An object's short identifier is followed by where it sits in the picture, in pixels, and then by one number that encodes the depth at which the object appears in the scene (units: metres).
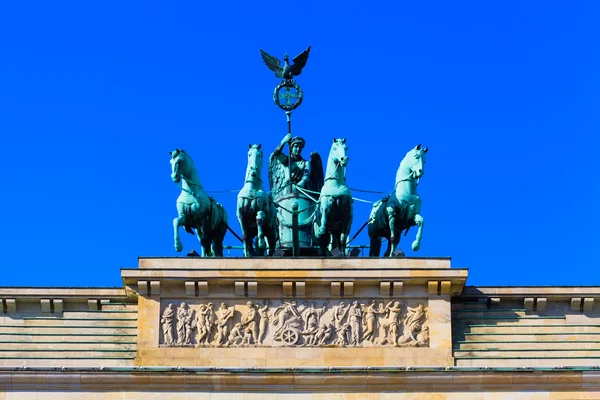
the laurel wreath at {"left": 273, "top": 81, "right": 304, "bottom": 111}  52.47
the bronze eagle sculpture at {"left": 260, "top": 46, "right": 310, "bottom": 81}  52.38
